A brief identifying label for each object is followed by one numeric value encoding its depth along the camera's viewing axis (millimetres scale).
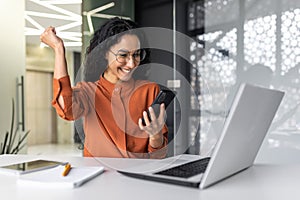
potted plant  3290
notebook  654
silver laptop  569
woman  1062
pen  725
